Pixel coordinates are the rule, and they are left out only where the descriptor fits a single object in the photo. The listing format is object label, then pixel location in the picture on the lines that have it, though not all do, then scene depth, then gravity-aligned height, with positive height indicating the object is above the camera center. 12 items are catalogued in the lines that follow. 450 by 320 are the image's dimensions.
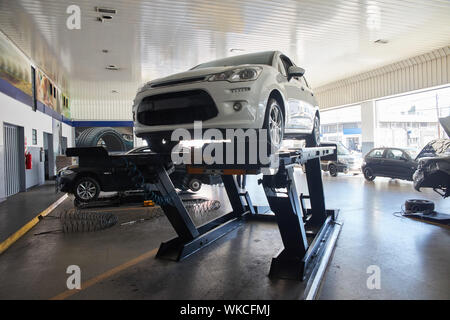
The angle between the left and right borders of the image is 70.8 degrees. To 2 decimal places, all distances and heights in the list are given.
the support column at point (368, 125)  13.78 +1.14
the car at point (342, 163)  12.77 -0.51
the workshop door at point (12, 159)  8.30 -0.01
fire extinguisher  9.30 -0.07
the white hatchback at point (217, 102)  2.79 +0.49
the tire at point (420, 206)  5.80 -1.04
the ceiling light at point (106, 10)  6.92 +3.24
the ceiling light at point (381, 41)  9.60 +3.34
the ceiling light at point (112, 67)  11.55 +3.30
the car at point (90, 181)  7.16 -0.55
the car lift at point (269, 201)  3.15 -0.55
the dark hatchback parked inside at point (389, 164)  9.61 -0.45
